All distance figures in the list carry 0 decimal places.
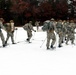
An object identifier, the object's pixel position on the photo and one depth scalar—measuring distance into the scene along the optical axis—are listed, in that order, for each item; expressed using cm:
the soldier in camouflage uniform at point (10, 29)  1731
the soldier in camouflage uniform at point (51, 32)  1464
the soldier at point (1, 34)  1538
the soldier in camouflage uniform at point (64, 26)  1828
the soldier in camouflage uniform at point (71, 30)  1899
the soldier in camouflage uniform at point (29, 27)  1897
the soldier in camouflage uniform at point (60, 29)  1732
